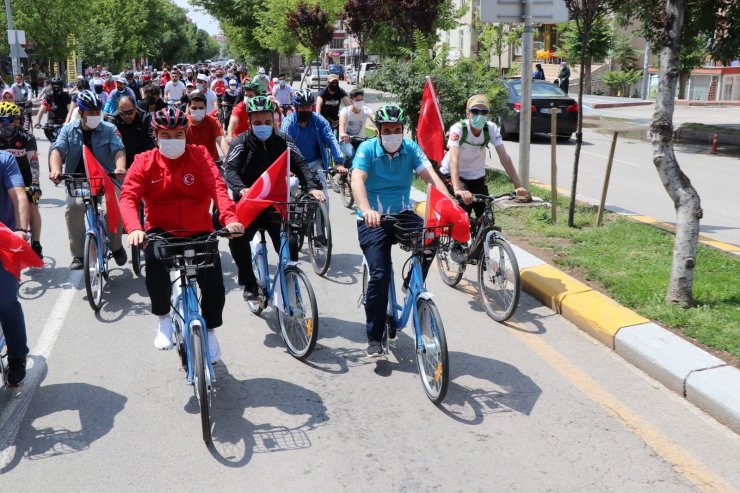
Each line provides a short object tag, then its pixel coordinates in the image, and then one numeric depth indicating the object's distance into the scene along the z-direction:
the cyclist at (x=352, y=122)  11.62
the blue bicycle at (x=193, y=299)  4.44
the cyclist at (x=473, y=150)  7.48
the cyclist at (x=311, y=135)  8.33
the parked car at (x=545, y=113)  19.95
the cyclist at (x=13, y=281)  4.96
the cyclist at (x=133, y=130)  8.38
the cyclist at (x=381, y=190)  5.41
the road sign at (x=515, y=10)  10.56
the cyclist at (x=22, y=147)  8.05
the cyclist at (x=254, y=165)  6.46
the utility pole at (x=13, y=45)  30.61
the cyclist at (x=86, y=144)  7.60
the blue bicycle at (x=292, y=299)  5.65
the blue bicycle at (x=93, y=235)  7.11
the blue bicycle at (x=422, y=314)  4.89
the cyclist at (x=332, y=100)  13.62
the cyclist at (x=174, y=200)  5.02
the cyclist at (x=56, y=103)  15.60
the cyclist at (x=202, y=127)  8.82
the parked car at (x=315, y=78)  49.53
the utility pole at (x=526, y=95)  10.76
